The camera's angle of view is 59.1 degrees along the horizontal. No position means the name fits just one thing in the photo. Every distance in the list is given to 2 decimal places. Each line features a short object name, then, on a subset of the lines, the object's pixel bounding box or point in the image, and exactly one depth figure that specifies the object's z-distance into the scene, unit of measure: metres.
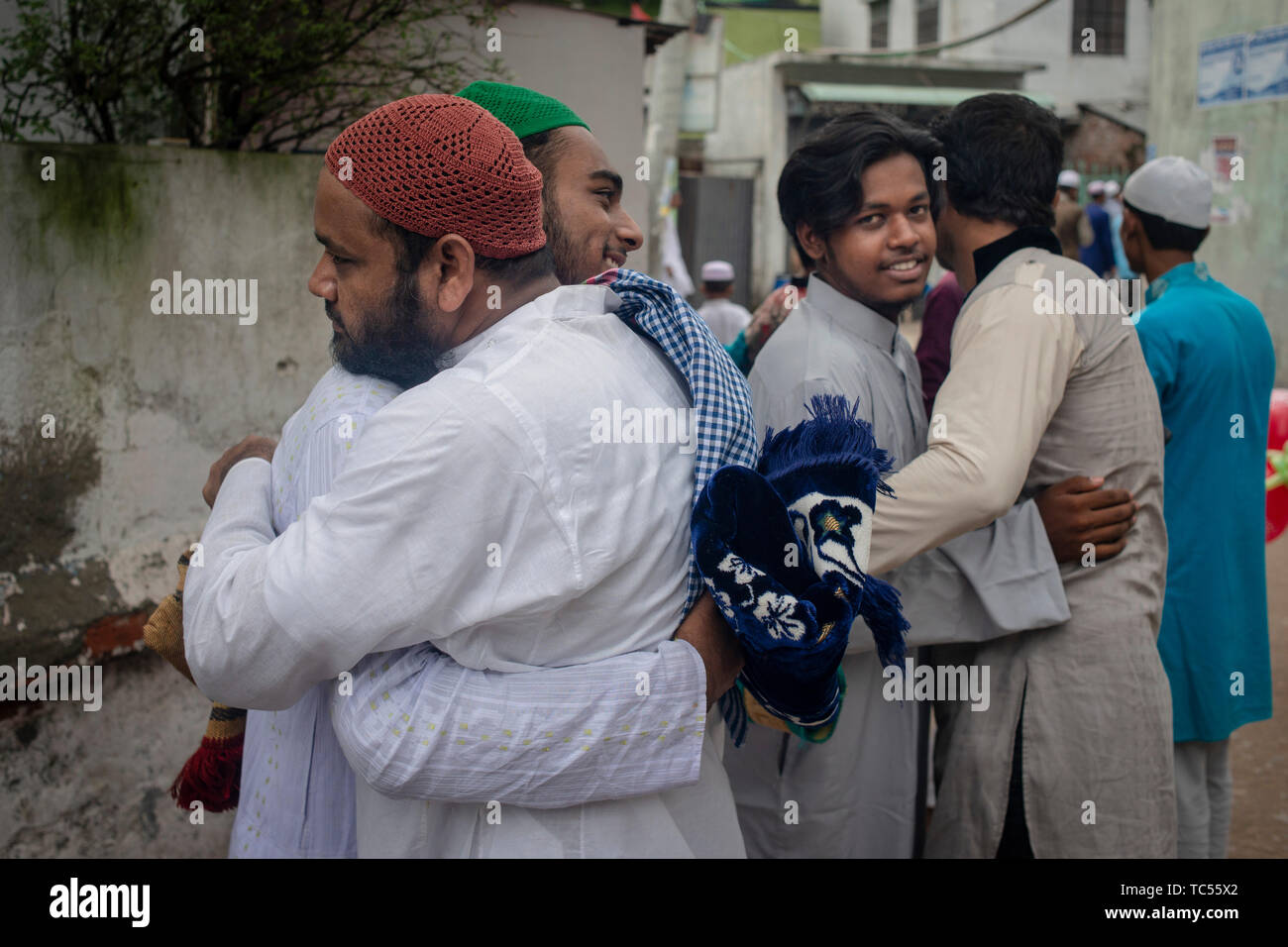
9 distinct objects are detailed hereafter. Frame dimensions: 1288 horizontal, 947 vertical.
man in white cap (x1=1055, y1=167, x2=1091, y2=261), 8.16
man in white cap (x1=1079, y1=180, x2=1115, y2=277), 12.83
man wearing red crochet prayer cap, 1.37
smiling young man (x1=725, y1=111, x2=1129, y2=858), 2.37
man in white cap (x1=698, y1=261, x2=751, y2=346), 8.44
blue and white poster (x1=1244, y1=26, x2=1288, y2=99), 9.54
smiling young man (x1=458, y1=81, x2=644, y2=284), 2.40
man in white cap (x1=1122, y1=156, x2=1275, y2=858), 3.04
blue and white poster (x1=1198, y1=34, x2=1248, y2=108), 10.04
